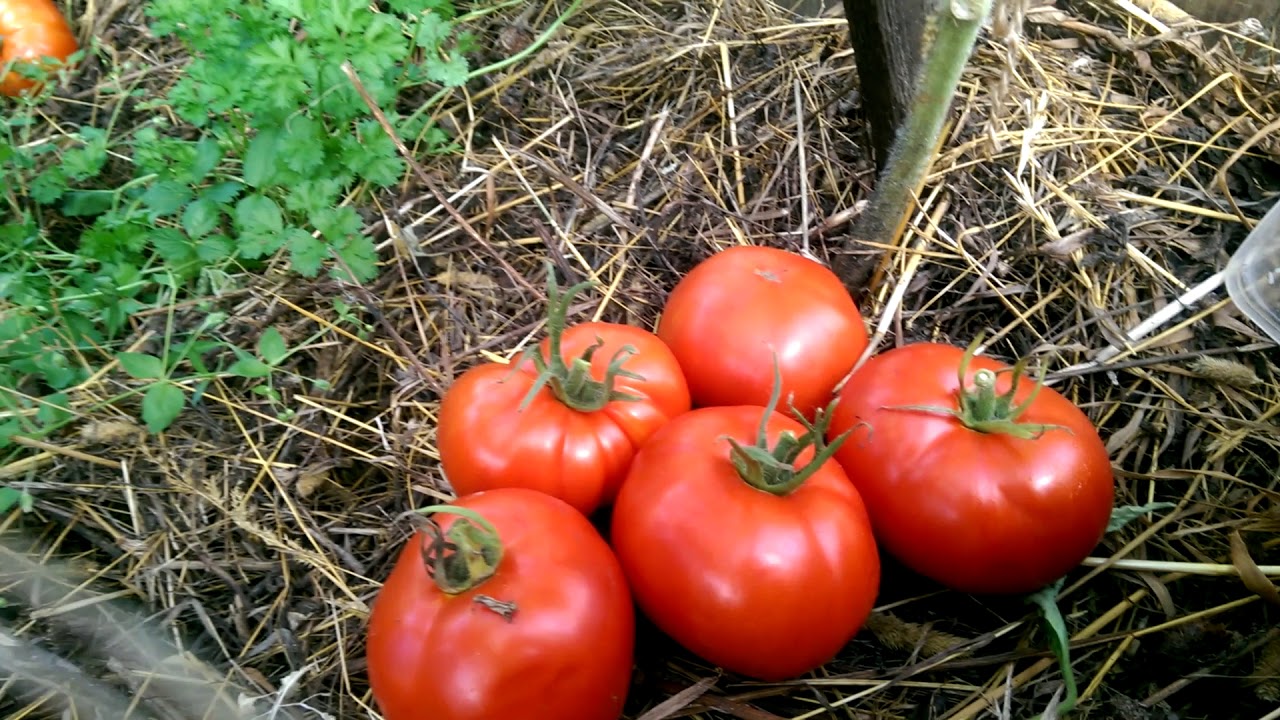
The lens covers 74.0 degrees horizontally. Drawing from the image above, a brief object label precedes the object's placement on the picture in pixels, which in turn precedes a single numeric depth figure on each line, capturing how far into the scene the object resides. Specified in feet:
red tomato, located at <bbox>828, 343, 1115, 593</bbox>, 0.82
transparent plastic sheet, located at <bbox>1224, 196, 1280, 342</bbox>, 1.00
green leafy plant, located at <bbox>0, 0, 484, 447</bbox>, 1.12
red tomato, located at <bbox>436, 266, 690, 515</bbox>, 0.85
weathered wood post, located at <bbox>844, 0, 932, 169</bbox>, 0.98
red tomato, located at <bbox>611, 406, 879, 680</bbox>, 0.76
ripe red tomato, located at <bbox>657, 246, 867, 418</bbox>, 0.95
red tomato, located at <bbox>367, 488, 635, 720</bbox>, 0.71
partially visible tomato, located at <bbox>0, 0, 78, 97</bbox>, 1.60
